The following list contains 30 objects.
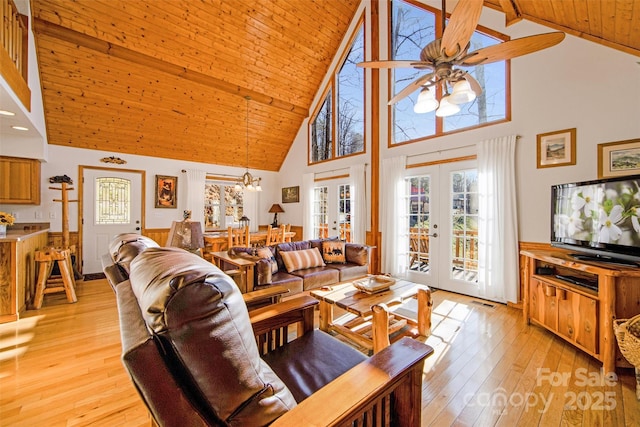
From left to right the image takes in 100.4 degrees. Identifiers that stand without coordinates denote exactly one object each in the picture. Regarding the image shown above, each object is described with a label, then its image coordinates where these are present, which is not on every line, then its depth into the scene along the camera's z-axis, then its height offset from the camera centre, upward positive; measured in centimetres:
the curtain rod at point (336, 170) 499 +91
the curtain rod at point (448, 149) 328 +94
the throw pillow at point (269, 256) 306 -50
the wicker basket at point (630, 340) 167 -82
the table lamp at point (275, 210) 686 +9
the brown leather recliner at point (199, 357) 63 -35
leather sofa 290 -72
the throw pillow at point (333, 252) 380 -55
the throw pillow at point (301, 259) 337 -59
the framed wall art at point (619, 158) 254 +54
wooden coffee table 206 -85
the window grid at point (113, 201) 495 +24
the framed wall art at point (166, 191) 547 +47
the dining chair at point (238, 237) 464 -42
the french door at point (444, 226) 373 -19
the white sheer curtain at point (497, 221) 326 -10
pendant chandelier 472 +55
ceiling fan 161 +114
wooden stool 315 -77
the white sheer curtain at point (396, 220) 442 -11
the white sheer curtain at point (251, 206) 670 +19
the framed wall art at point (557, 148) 291 +74
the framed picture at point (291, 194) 660 +49
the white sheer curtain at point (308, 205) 609 +20
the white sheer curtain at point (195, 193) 574 +45
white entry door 481 +9
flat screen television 203 -5
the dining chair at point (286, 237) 531 -48
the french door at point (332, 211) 543 +6
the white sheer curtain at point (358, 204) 496 +18
